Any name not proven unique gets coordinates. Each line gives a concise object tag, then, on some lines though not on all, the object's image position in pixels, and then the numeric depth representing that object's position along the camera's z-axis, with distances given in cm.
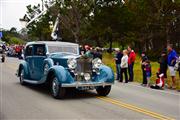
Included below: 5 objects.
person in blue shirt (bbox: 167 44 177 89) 1809
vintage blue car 1404
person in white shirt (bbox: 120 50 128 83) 2102
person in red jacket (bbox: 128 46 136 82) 2158
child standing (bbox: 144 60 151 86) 1922
